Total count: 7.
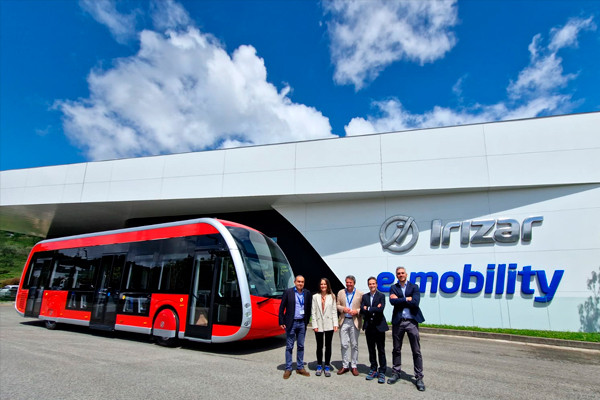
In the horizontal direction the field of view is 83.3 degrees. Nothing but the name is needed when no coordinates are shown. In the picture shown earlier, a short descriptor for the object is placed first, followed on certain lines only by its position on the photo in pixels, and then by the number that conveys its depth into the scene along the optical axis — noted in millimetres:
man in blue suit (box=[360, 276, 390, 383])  5389
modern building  11953
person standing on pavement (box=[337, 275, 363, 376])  5664
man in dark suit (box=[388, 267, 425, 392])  5066
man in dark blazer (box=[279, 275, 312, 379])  5688
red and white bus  7703
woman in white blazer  5719
